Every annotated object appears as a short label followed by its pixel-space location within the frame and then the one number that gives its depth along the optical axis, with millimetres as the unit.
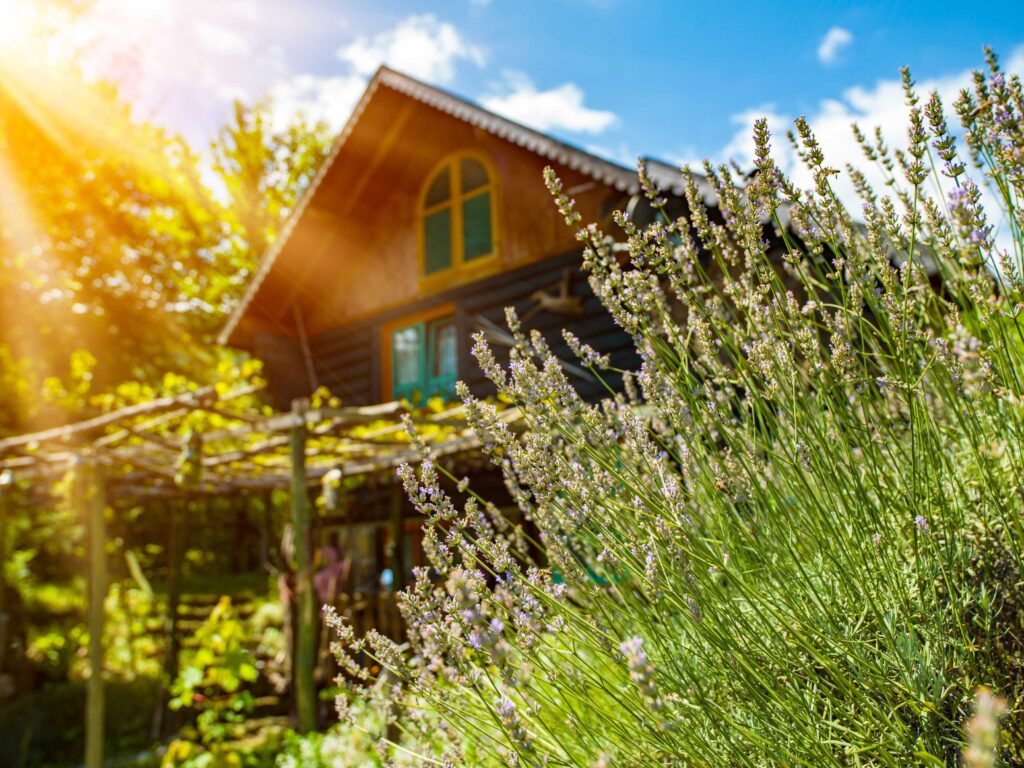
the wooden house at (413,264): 8219
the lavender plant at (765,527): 1393
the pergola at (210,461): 5223
